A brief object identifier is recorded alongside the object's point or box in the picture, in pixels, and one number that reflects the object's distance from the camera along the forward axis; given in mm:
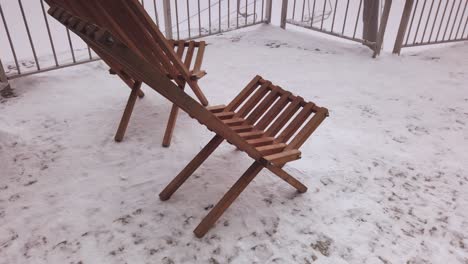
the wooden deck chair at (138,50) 1615
